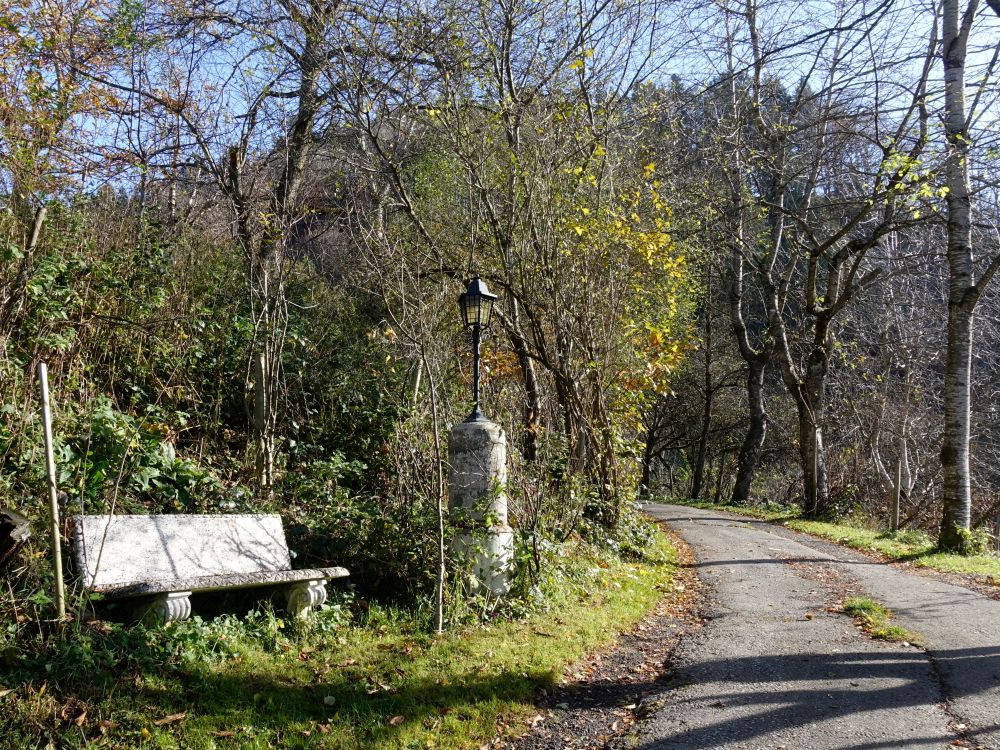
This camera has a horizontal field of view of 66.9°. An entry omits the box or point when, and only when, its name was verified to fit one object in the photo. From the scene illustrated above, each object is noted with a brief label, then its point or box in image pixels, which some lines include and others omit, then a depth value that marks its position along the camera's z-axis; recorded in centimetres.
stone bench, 478
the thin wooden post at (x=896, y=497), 1435
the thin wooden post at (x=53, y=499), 427
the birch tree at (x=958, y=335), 1028
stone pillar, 645
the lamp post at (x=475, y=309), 688
